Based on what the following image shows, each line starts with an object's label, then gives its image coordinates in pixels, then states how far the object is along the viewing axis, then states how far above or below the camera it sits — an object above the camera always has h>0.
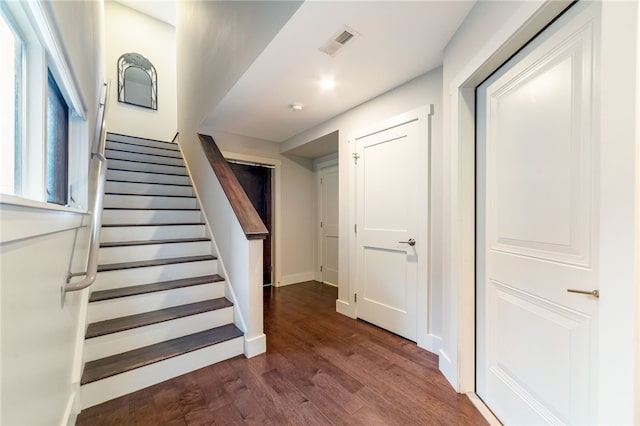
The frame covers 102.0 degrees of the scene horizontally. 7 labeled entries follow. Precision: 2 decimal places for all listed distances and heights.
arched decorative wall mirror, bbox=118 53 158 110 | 4.68 +2.43
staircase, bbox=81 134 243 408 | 1.67 -0.69
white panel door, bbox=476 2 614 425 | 1.00 -0.09
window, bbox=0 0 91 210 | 0.93 +0.47
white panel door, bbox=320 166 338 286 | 4.14 -0.21
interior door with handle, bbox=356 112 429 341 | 2.24 -0.12
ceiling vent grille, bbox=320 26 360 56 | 1.61 +1.11
